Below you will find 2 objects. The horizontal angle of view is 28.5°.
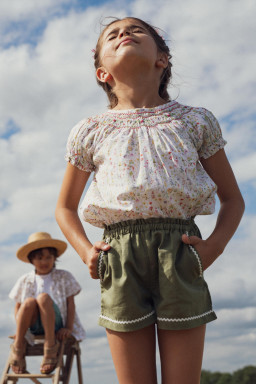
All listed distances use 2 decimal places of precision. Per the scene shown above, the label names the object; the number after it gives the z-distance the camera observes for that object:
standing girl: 1.64
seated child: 4.84
